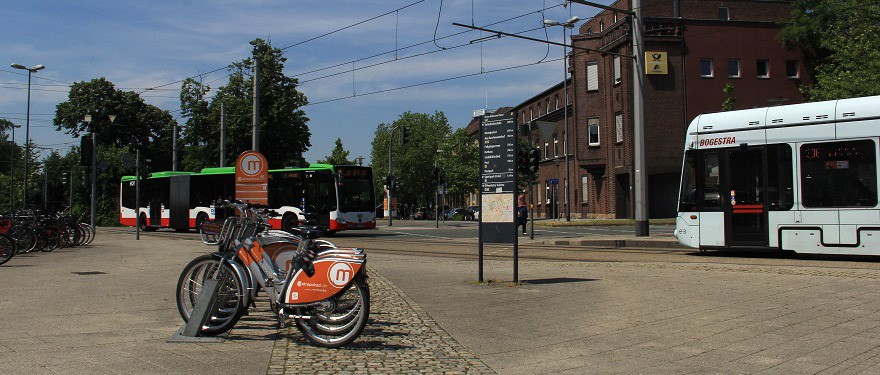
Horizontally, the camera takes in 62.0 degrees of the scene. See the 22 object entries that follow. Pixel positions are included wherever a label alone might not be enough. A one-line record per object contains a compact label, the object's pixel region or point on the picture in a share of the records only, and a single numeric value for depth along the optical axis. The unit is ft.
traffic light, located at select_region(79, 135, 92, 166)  73.46
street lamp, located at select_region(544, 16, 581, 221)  76.79
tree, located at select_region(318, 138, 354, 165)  298.02
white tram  45.85
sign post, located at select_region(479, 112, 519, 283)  33.96
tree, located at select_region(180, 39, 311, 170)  102.73
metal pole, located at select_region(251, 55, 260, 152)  78.07
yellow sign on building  145.07
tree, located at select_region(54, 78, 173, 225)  206.59
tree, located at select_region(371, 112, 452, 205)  307.17
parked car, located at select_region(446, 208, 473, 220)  221.21
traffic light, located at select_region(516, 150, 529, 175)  79.97
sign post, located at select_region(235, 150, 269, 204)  45.60
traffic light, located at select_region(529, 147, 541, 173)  82.48
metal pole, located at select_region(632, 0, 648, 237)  72.79
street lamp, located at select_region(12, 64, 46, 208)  138.72
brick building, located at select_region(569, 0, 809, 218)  146.61
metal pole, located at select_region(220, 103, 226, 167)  104.78
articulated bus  97.19
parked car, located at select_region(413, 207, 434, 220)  258.37
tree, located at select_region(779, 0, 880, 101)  118.83
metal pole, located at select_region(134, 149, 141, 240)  84.54
